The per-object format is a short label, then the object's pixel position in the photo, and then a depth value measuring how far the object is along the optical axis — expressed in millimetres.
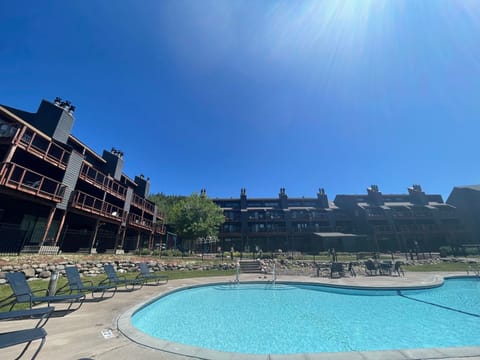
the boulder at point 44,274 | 10016
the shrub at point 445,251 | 25839
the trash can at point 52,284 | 6059
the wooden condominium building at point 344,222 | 35688
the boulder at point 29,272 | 9566
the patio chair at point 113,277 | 8089
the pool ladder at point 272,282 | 12273
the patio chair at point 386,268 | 15371
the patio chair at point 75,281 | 6438
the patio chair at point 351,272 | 15073
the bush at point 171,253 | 20597
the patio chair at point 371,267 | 15477
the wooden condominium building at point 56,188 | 12531
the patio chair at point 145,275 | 10097
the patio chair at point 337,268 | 14492
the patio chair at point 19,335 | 2373
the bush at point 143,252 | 19845
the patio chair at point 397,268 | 14859
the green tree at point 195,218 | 27203
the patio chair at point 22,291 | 4809
